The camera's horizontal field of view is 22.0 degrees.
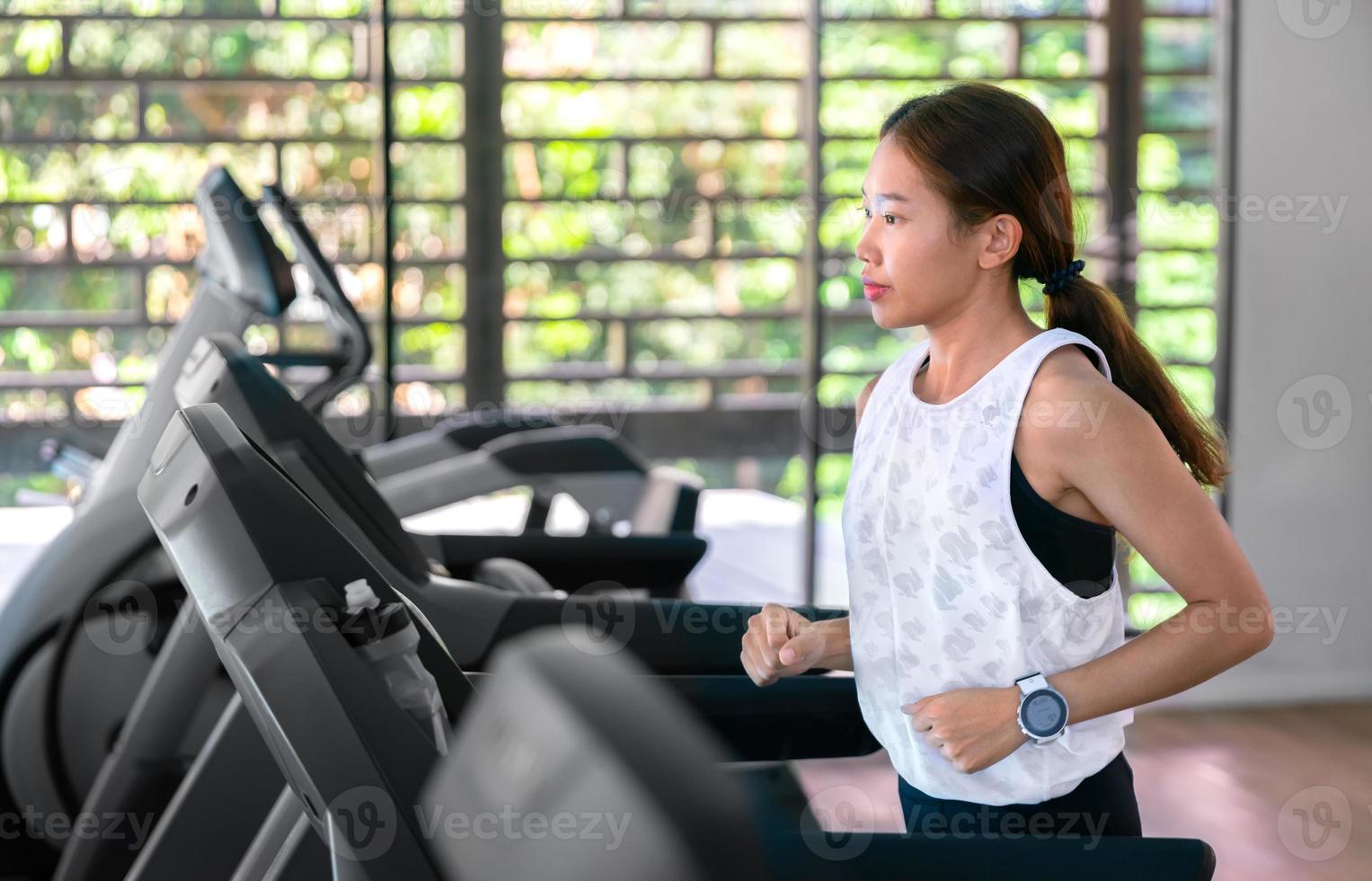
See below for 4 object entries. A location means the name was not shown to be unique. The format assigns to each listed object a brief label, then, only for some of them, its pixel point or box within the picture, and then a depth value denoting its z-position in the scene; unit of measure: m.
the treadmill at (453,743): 1.98
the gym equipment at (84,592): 4.12
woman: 3.19
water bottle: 2.74
